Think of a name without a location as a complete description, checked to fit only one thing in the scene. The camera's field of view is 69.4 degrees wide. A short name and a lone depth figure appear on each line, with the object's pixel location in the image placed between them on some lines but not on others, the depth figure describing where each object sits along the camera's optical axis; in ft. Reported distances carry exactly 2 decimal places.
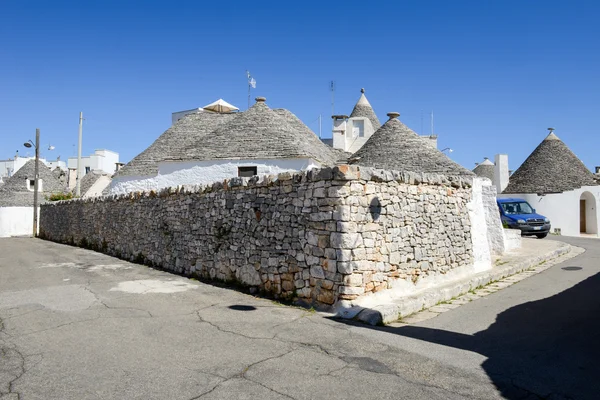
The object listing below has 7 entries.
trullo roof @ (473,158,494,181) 122.93
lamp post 95.64
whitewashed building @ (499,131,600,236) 87.81
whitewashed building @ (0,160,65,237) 104.73
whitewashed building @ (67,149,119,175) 175.73
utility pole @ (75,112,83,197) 100.67
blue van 65.62
